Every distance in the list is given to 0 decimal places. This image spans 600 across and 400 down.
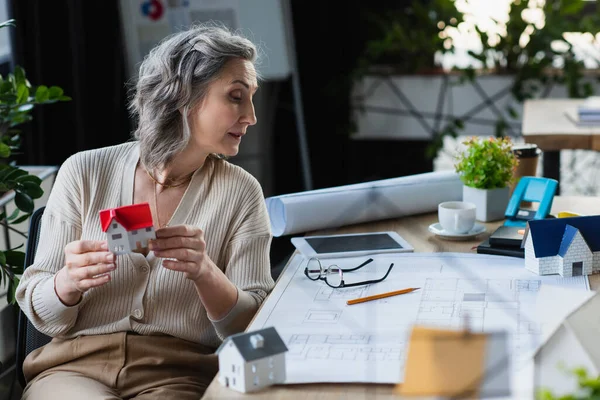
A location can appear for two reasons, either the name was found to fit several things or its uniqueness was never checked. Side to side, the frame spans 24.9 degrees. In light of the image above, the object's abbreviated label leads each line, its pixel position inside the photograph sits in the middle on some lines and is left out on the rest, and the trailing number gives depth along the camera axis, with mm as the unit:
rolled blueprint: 3388
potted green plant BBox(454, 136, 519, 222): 3419
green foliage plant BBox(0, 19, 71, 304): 3304
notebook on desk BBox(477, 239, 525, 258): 3170
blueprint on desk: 2644
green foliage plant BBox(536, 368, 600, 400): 2027
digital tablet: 3229
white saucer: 3326
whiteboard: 5135
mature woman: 3011
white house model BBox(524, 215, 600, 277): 3026
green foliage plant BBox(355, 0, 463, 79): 5911
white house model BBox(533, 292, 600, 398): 2441
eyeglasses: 3030
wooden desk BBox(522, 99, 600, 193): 4212
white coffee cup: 3313
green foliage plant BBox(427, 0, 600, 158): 5683
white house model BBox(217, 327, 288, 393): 2552
